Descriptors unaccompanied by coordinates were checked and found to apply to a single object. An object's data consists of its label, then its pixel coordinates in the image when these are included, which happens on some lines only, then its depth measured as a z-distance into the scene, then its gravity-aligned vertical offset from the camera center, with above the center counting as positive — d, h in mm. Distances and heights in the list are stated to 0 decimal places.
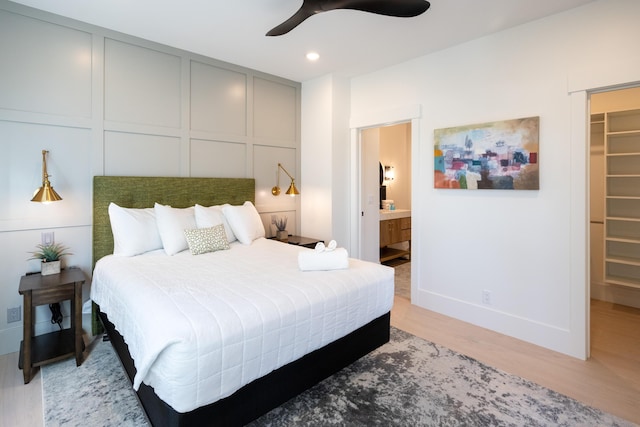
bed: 1445 -582
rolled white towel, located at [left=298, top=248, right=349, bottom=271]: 2340 -356
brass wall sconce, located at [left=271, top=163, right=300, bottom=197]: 4234 +285
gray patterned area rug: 1877 -1177
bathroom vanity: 5266 -343
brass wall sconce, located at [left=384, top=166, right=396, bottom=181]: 6250 +717
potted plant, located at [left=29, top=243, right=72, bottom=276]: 2584 -364
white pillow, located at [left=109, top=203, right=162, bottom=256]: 2794 -175
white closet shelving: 3541 +140
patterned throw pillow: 2914 -258
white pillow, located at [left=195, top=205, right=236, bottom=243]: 3176 -74
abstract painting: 2773 +504
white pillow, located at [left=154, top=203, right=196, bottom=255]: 2888 -131
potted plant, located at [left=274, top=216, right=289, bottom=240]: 4188 -230
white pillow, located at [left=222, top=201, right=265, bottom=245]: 3404 -116
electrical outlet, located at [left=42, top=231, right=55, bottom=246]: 2729 -226
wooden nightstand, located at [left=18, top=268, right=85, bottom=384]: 2248 -750
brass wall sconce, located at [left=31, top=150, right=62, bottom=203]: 2474 +136
